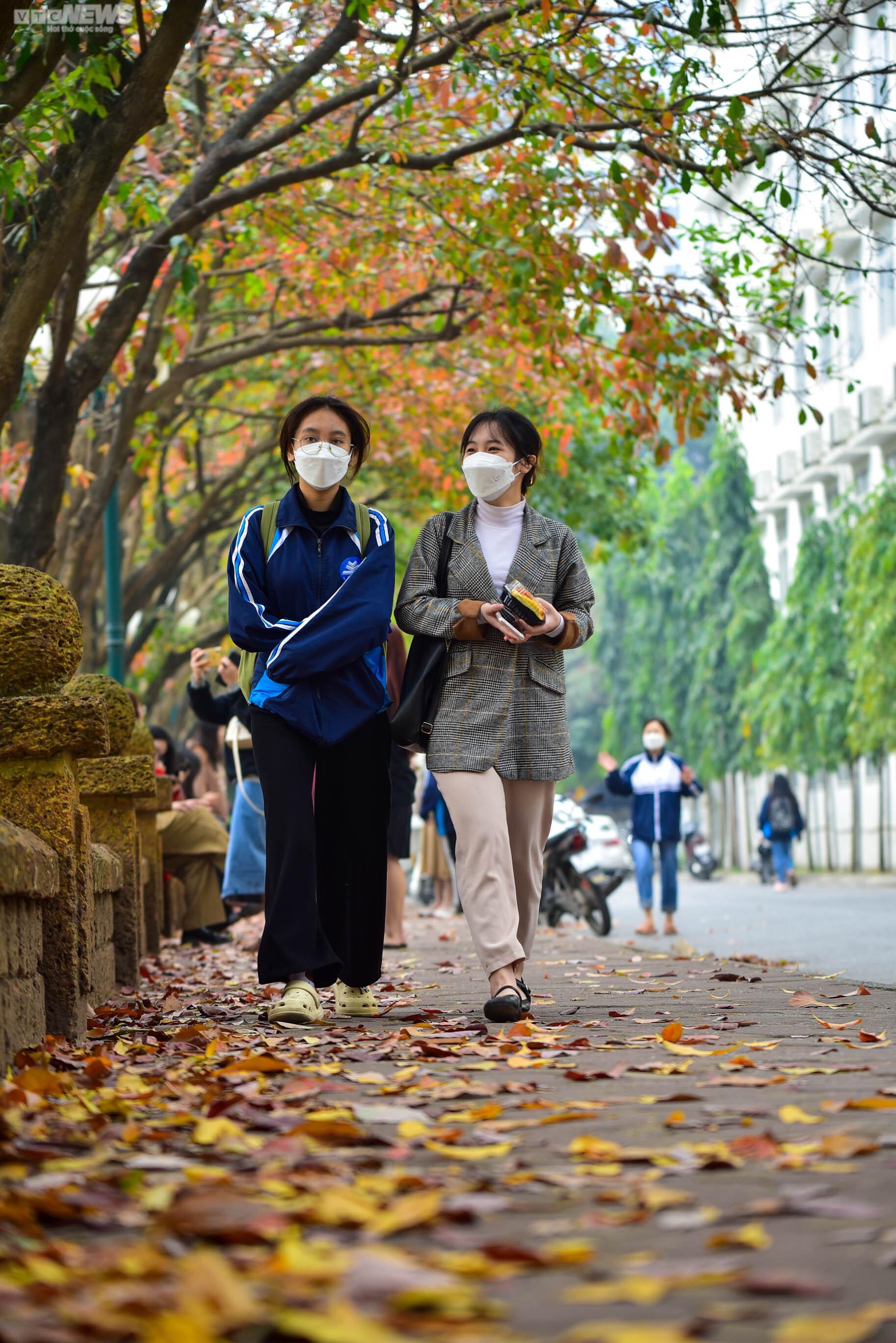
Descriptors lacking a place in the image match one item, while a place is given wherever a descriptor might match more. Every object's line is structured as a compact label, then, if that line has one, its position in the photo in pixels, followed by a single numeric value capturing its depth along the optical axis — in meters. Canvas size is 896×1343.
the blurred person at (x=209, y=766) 15.99
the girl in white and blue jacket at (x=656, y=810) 15.95
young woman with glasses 6.49
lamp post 18.75
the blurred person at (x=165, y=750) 14.78
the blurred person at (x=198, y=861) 12.84
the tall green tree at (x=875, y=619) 29.61
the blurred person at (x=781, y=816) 26.50
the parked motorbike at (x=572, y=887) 15.74
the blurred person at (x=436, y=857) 18.95
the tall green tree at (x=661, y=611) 51.94
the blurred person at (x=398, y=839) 11.29
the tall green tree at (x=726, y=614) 45.28
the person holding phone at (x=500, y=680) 6.54
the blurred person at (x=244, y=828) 11.42
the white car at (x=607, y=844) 20.14
